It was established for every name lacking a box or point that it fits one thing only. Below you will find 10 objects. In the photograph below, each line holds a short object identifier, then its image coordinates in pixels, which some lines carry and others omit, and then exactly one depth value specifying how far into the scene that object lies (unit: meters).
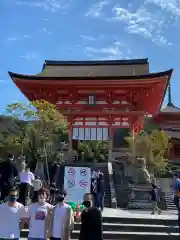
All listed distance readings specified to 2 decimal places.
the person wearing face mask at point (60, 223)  4.01
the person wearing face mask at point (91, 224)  3.99
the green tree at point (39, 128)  14.13
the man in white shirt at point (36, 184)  7.62
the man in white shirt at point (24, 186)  7.66
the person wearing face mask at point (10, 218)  3.75
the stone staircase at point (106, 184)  11.27
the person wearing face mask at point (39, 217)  3.92
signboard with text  8.16
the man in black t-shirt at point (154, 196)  9.76
